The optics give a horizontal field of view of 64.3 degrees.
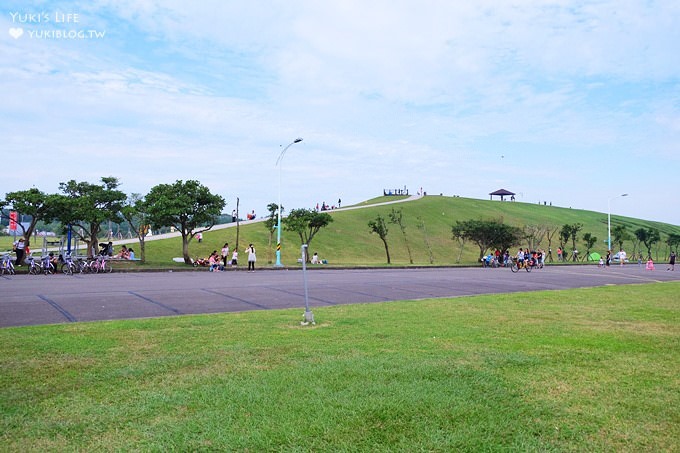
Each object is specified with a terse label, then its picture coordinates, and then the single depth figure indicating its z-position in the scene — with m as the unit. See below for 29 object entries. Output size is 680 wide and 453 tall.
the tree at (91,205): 31.17
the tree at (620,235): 74.71
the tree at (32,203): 29.20
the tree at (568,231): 67.81
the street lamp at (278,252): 36.91
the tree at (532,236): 60.15
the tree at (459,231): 56.73
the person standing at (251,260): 33.19
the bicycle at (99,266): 27.81
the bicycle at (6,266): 24.89
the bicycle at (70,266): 26.42
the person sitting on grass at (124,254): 36.25
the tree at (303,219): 44.66
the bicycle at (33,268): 25.94
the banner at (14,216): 29.97
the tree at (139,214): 34.84
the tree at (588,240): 69.69
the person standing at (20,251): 28.93
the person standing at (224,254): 34.31
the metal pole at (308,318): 9.62
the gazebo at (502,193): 121.36
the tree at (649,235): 75.62
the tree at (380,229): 50.37
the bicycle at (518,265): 37.03
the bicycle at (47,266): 26.17
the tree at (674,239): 84.62
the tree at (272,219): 44.66
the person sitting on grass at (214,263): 32.21
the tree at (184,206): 35.03
